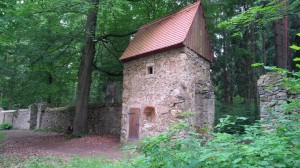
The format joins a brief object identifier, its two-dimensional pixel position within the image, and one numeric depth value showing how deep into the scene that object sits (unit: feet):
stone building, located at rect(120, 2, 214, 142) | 30.39
